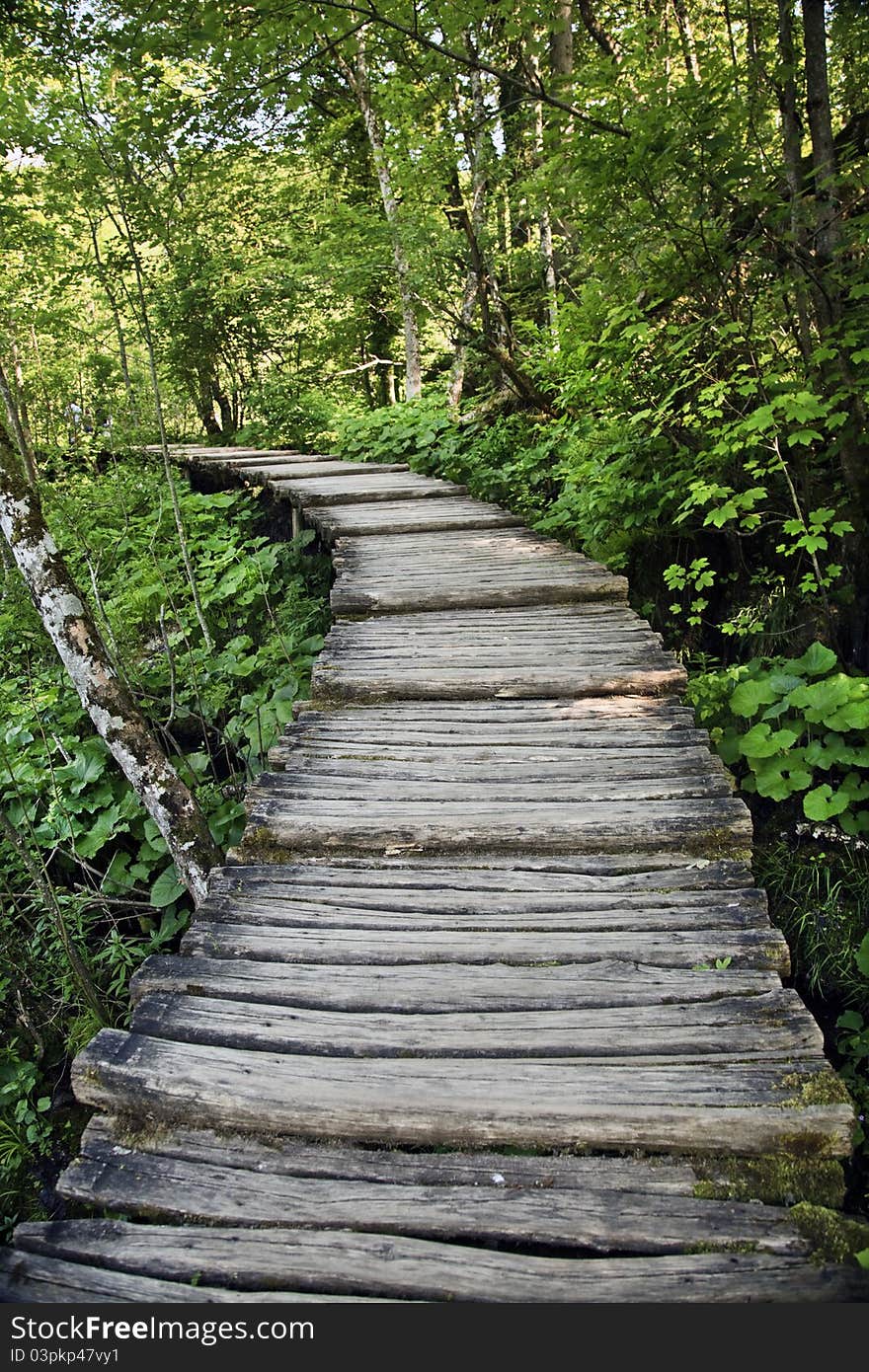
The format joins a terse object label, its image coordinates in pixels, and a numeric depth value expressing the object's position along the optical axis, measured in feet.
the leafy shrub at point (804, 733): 12.01
